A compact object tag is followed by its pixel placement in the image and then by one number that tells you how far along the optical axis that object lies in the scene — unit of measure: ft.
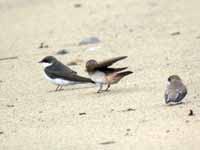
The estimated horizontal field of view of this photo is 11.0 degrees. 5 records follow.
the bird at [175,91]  37.88
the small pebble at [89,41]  59.52
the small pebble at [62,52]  56.95
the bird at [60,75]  46.86
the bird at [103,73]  44.83
